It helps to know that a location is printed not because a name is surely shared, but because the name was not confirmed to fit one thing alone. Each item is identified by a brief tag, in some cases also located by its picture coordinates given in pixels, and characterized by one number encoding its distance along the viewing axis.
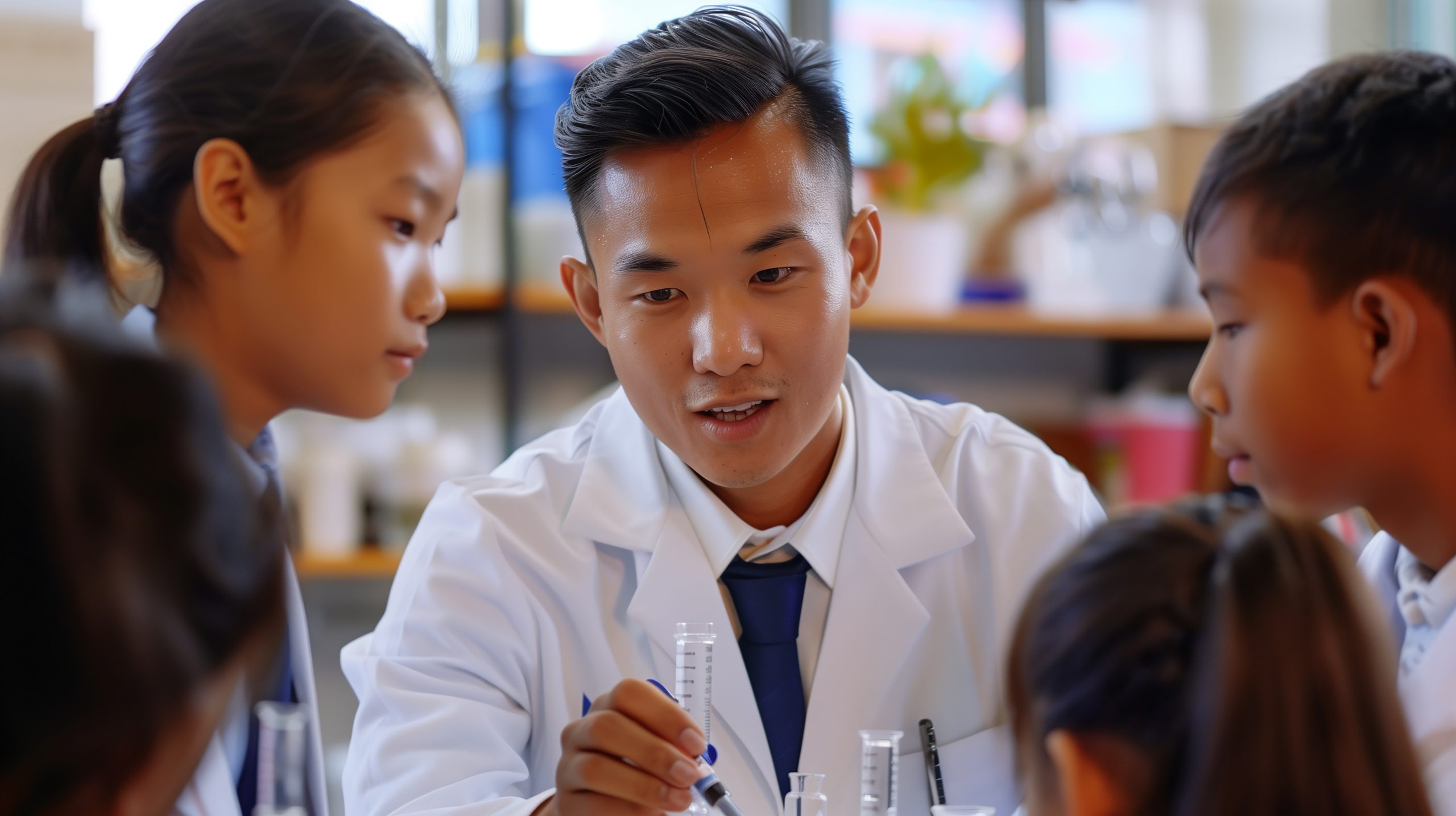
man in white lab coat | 1.19
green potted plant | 2.71
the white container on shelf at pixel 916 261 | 2.71
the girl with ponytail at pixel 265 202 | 1.14
